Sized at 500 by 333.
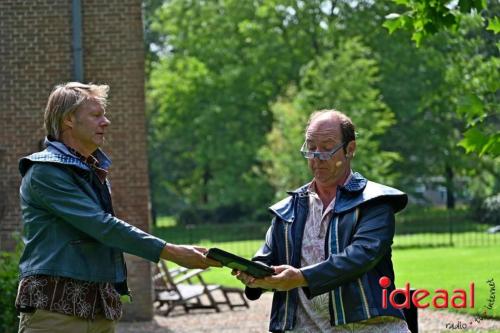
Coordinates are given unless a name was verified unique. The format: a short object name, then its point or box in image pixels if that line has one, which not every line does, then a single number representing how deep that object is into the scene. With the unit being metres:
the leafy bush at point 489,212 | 40.25
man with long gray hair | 4.84
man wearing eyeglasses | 4.59
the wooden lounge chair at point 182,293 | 16.56
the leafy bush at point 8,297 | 11.41
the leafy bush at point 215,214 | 50.44
